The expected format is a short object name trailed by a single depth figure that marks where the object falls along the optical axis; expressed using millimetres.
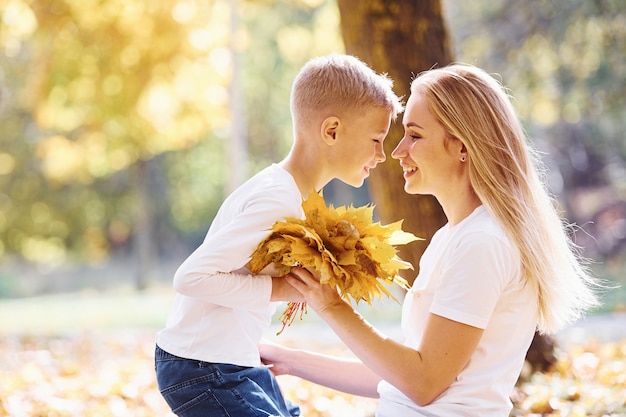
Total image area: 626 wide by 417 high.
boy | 2469
